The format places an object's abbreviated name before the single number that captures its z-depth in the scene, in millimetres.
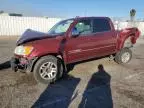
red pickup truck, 3105
